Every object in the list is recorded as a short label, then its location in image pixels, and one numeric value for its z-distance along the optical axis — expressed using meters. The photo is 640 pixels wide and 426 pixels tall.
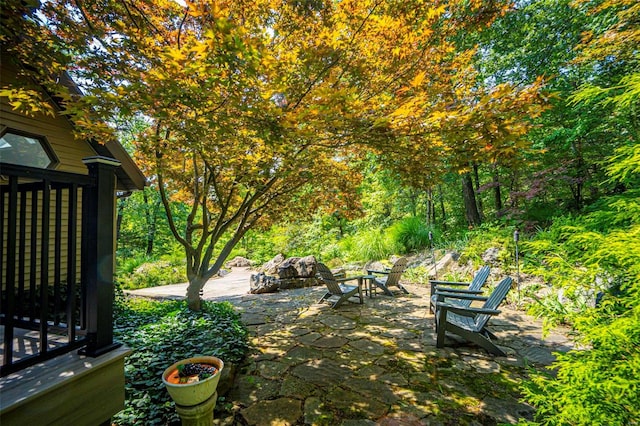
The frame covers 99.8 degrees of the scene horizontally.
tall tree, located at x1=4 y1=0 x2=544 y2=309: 2.42
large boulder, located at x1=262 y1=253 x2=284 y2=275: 8.83
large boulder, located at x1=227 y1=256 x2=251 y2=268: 13.51
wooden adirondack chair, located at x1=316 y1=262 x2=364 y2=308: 5.62
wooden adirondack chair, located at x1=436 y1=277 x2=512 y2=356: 3.35
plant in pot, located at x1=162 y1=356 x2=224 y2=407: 1.99
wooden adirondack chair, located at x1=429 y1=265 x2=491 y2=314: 4.54
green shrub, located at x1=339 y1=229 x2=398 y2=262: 9.65
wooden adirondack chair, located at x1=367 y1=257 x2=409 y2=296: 6.43
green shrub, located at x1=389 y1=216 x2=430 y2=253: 9.41
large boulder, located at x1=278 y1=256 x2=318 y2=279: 8.34
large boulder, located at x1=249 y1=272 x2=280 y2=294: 7.59
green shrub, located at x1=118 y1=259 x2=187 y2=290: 9.99
